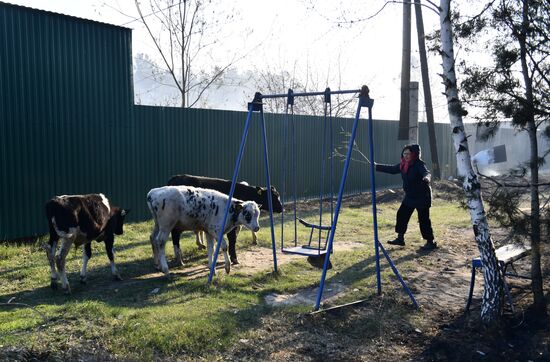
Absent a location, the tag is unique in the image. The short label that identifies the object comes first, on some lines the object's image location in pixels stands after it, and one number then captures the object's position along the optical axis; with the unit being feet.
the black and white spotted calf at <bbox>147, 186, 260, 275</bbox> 27.45
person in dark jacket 33.94
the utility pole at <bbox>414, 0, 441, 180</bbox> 62.23
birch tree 21.43
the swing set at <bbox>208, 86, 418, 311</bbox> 22.43
